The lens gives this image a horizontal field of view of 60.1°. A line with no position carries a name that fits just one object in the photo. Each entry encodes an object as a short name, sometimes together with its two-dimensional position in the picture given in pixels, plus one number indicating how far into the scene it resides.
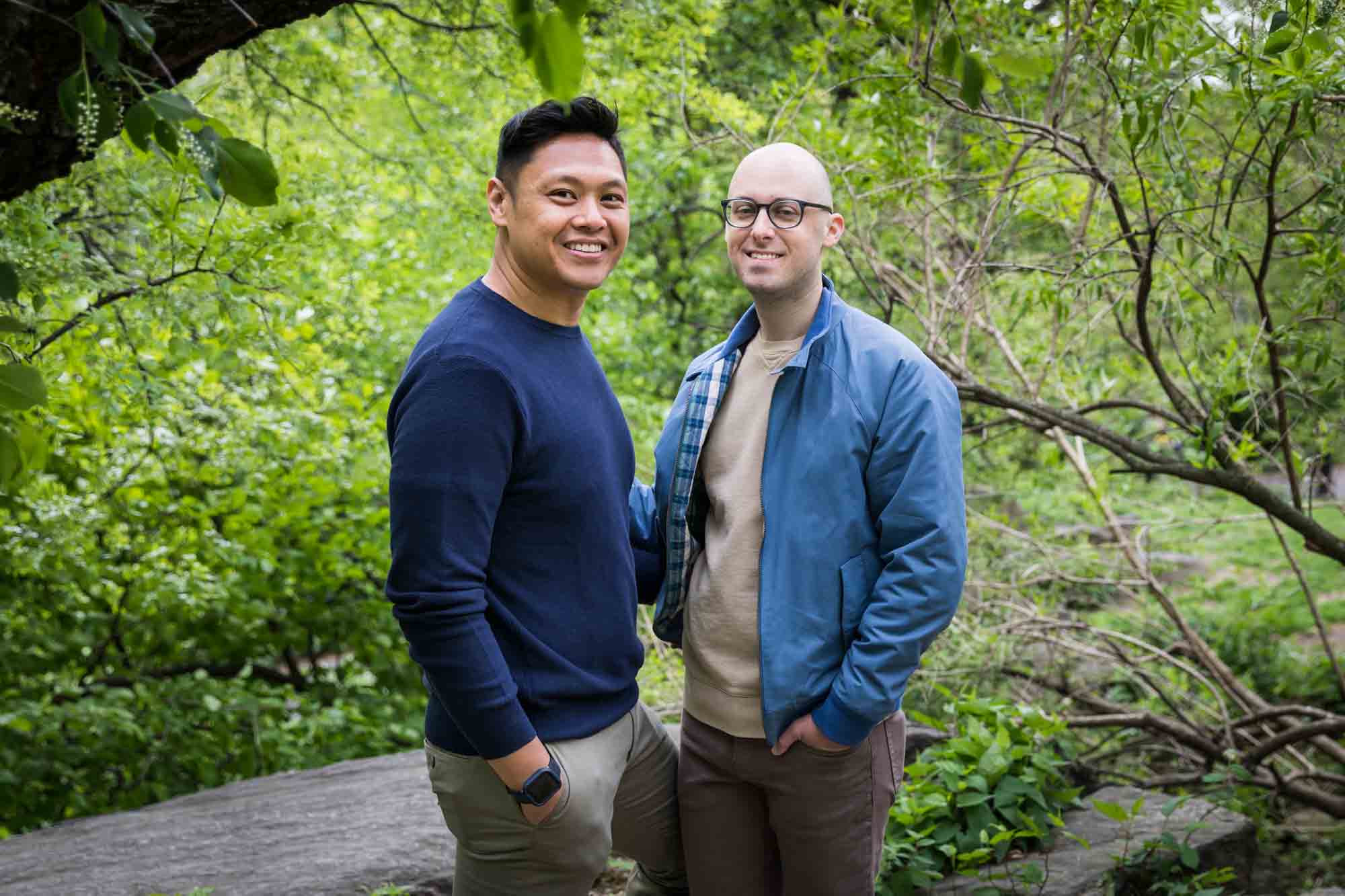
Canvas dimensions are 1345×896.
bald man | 2.25
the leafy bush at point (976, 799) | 3.31
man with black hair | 2.00
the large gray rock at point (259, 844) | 3.32
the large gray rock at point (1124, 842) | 3.34
